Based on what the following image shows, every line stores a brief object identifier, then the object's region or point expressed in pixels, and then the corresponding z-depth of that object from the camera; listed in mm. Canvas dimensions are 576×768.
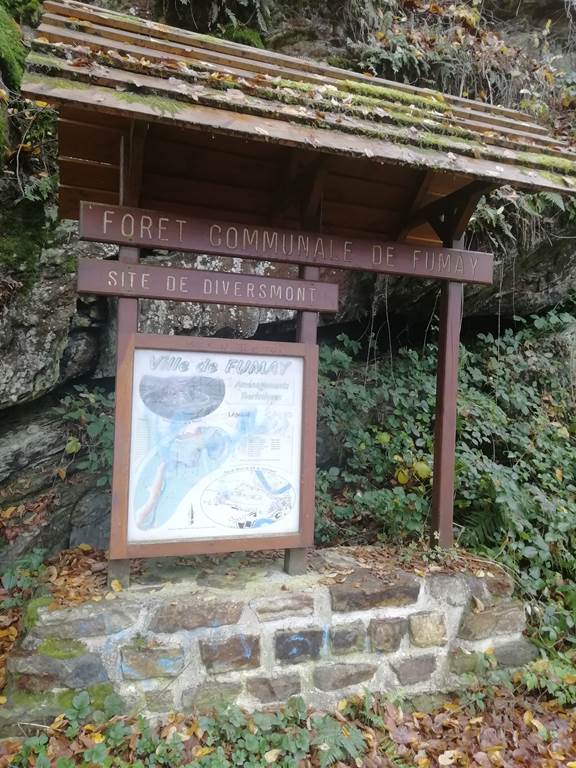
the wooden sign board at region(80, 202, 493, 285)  2699
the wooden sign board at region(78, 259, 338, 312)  2646
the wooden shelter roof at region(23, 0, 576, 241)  2305
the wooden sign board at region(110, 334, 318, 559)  2707
